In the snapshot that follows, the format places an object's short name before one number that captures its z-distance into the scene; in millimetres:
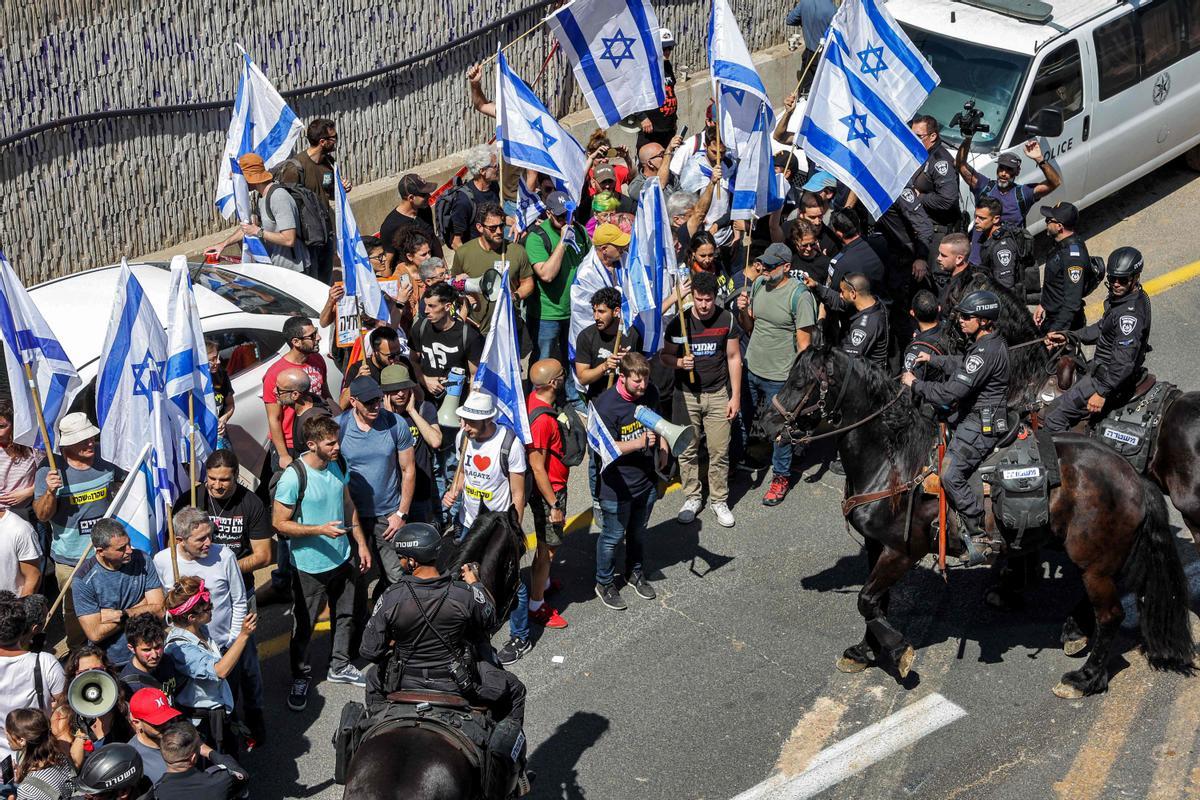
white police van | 13648
